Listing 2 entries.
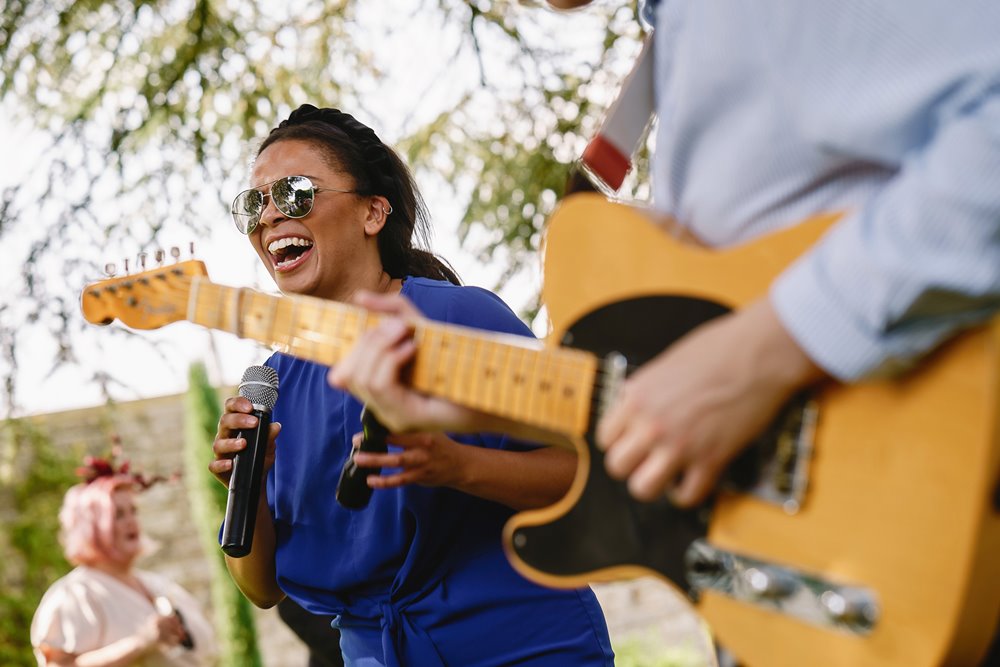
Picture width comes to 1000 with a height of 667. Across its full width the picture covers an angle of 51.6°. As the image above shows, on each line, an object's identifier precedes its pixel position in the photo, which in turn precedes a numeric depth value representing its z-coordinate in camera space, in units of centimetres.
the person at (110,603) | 600
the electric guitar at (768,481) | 117
